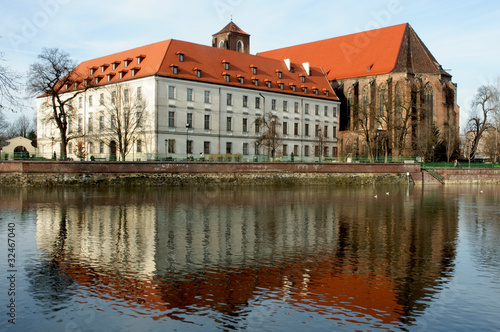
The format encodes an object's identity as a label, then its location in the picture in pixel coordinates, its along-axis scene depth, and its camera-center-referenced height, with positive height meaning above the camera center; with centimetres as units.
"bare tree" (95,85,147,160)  5569 +439
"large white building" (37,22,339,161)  5675 +640
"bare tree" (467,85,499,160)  7812 +765
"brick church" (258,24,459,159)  7119 +842
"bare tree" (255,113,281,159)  6184 +297
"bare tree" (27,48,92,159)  4944 +743
